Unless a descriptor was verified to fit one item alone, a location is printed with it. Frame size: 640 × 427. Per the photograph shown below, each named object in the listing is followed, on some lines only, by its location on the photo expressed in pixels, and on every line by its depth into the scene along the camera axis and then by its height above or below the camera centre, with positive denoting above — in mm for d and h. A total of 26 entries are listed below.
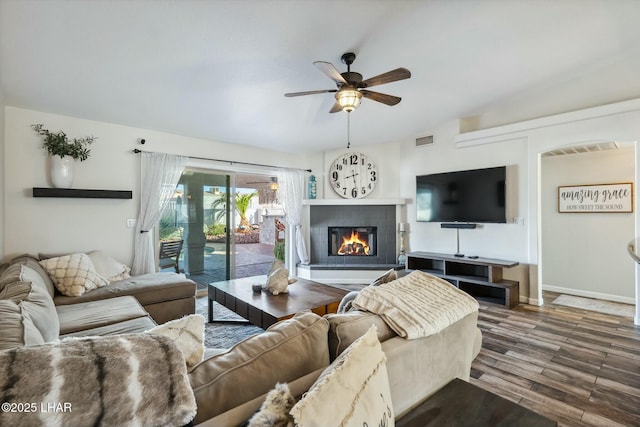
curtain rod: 3961 +926
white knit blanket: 1254 -403
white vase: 3312 +549
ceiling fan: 2344 +1119
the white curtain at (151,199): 3926 +268
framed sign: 3947 +254
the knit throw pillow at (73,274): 2814 -534
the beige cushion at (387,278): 1798 -369
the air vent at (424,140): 4973 +1296
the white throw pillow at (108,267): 3344 -553
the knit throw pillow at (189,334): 960 -393
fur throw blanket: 559 -342
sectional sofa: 785 -479
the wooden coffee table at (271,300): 2508 -761
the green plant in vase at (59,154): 3311 +737
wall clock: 5629 +807
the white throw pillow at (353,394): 717 -463
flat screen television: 4160 +315
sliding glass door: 4473 -91
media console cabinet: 3940 -839
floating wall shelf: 3256 +304
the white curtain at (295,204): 5605 +265
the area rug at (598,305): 3646 -1164
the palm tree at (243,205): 6543 +295
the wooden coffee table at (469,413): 1046 -723
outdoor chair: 4332 -513
